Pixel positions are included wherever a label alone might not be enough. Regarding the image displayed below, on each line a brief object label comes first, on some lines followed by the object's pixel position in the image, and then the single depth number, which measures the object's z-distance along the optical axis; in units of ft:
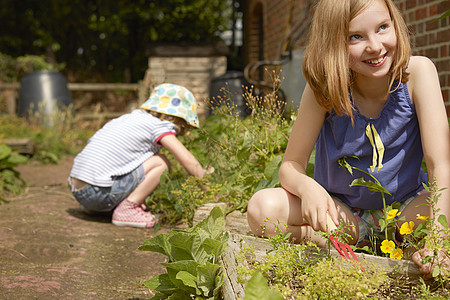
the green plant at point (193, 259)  5.03
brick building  10.85
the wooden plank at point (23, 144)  18.53
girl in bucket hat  10.23
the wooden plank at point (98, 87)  32.51
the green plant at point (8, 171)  12.44
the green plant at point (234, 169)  8.35
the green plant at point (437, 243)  4.38
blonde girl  5.35
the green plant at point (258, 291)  3.85
